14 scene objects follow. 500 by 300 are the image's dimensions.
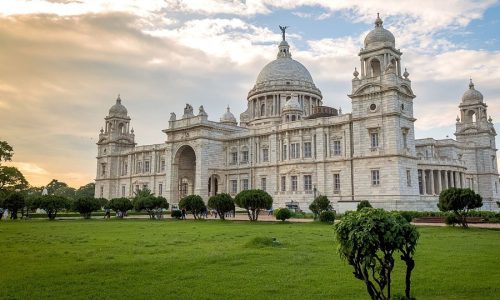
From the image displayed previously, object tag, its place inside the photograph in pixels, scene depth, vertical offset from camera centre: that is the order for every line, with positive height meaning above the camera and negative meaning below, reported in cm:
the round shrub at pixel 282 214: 3544 -89
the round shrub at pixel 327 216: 3288 -101
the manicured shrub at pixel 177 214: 4422 -105
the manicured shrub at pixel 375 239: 705 -62
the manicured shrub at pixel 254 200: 3631 +33
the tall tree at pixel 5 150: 5147 +685
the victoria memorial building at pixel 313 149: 4534 +772
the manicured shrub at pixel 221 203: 3931 +9
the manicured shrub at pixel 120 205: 4591 -6
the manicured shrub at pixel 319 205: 3828 -14
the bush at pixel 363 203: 3702 -2
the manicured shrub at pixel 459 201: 2742 +12
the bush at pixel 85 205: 4466 -5
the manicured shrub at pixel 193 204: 4141 +0
